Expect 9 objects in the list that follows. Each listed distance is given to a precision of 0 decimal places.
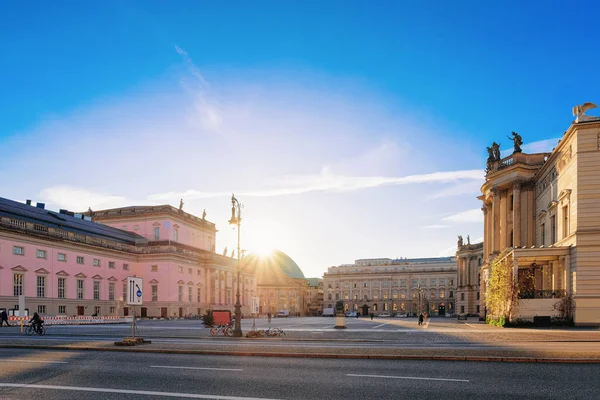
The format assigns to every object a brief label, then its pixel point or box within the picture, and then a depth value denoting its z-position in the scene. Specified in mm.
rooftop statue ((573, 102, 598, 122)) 44000
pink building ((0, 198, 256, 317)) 67125
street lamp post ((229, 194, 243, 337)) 34000
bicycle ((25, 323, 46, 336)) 36488
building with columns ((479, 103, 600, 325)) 43312
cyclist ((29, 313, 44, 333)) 36531
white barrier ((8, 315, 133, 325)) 57075
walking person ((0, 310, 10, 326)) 50150
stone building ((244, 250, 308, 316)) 181875
